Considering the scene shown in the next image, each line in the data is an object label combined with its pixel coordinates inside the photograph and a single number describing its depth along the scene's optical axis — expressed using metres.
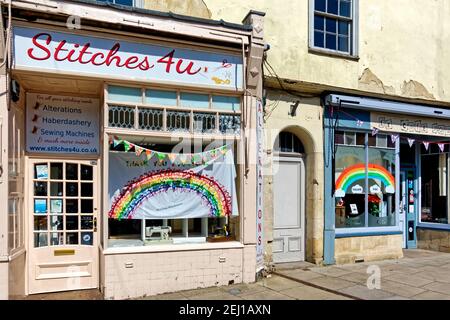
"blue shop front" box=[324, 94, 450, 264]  8.66
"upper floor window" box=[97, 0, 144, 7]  6.92
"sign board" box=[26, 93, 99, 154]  6.49
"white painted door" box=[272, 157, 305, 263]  8.35
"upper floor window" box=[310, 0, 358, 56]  8.62
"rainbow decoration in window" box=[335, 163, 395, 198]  8.83
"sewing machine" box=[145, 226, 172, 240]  6.77
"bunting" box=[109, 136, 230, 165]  6.38
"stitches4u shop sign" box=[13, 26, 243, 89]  5.74
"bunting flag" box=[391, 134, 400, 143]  9.43
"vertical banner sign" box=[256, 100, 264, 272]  7.27
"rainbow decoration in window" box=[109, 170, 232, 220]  6.54
